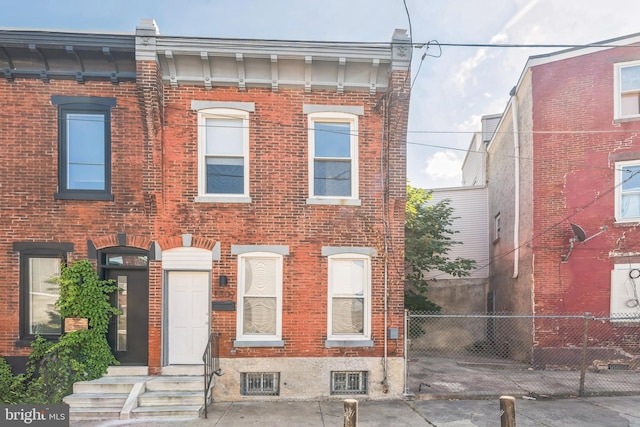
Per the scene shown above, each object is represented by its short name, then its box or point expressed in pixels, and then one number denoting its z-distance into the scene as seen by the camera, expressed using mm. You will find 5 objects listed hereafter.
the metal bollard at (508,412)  4531
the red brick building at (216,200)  7434
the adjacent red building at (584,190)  9453
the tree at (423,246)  11930
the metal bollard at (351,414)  4461
